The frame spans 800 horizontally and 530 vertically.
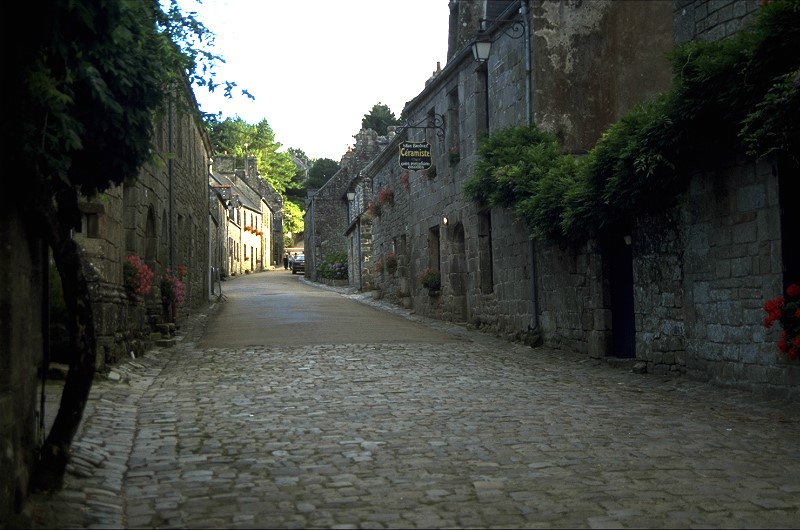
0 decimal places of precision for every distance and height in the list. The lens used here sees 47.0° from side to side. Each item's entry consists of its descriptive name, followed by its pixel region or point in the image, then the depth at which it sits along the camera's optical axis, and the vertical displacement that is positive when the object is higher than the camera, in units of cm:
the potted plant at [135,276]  1266 -1
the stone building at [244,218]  5372 +381
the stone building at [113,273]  453 +3
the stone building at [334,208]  5278 +373
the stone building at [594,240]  980 +51
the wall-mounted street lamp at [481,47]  1752 +422
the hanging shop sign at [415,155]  2086 +259
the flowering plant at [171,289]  1656 -26
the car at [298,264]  6175 +51
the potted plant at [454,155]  2053 +252
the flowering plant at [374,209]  3070 +203
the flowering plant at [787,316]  880 -54
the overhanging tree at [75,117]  427 +86
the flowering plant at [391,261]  2764 +25
